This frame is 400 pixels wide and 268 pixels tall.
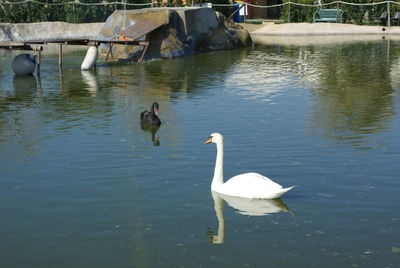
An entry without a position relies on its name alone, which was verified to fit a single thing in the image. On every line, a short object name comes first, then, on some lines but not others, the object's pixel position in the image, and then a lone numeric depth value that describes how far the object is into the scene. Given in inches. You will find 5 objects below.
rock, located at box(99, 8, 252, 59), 1290.6
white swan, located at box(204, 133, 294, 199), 410.6
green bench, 1980.8
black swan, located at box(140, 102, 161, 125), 645.3
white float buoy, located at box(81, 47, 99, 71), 1091.9
